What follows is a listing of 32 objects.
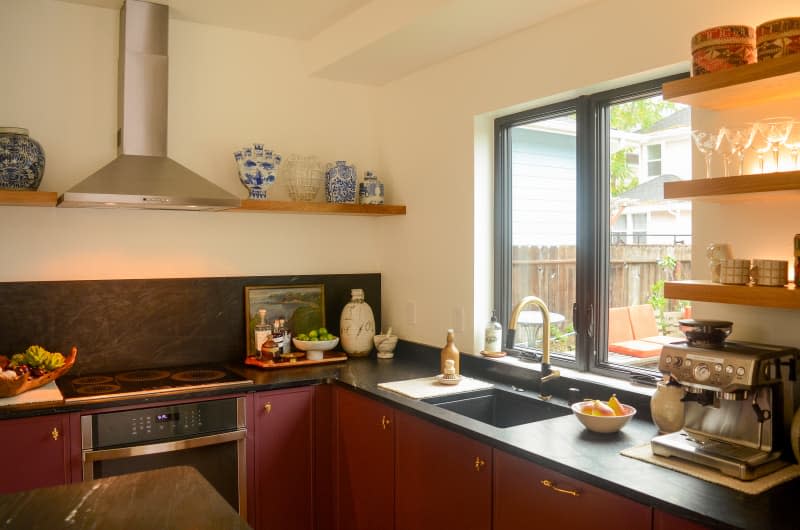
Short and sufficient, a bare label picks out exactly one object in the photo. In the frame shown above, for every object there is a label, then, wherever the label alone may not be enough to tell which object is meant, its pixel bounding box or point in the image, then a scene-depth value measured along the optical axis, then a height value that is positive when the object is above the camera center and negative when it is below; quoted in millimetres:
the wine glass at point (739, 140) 1830 +359
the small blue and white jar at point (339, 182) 3484 +458
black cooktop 2663 -494
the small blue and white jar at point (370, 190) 3568 +425
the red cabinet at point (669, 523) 1496 -587
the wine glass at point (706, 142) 1919 +370
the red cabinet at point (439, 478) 2135 -735
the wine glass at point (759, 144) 1804 +343
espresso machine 1691 -367
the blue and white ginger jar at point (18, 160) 2666 +445
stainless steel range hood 2838 +690
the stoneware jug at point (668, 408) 1964 -418
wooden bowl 2494 -441
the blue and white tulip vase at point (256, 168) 3236 +494
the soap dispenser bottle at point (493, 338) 3037 -321
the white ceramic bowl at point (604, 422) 2057 -481
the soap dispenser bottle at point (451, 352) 2943 -375
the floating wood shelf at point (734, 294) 1692 -70
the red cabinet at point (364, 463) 2674 -835
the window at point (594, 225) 2410 +175
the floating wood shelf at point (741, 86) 1675 +495
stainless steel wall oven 2568 -700
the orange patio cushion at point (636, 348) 2422 -302
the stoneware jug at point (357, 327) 3562 -316
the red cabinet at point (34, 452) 2412 -679
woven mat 1611 -526
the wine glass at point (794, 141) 1771 +344
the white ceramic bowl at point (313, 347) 3389 -404
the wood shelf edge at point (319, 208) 3205 +311
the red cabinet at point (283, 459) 2908 -855
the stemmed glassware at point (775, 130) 1759 +371
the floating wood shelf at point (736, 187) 1672 +220
